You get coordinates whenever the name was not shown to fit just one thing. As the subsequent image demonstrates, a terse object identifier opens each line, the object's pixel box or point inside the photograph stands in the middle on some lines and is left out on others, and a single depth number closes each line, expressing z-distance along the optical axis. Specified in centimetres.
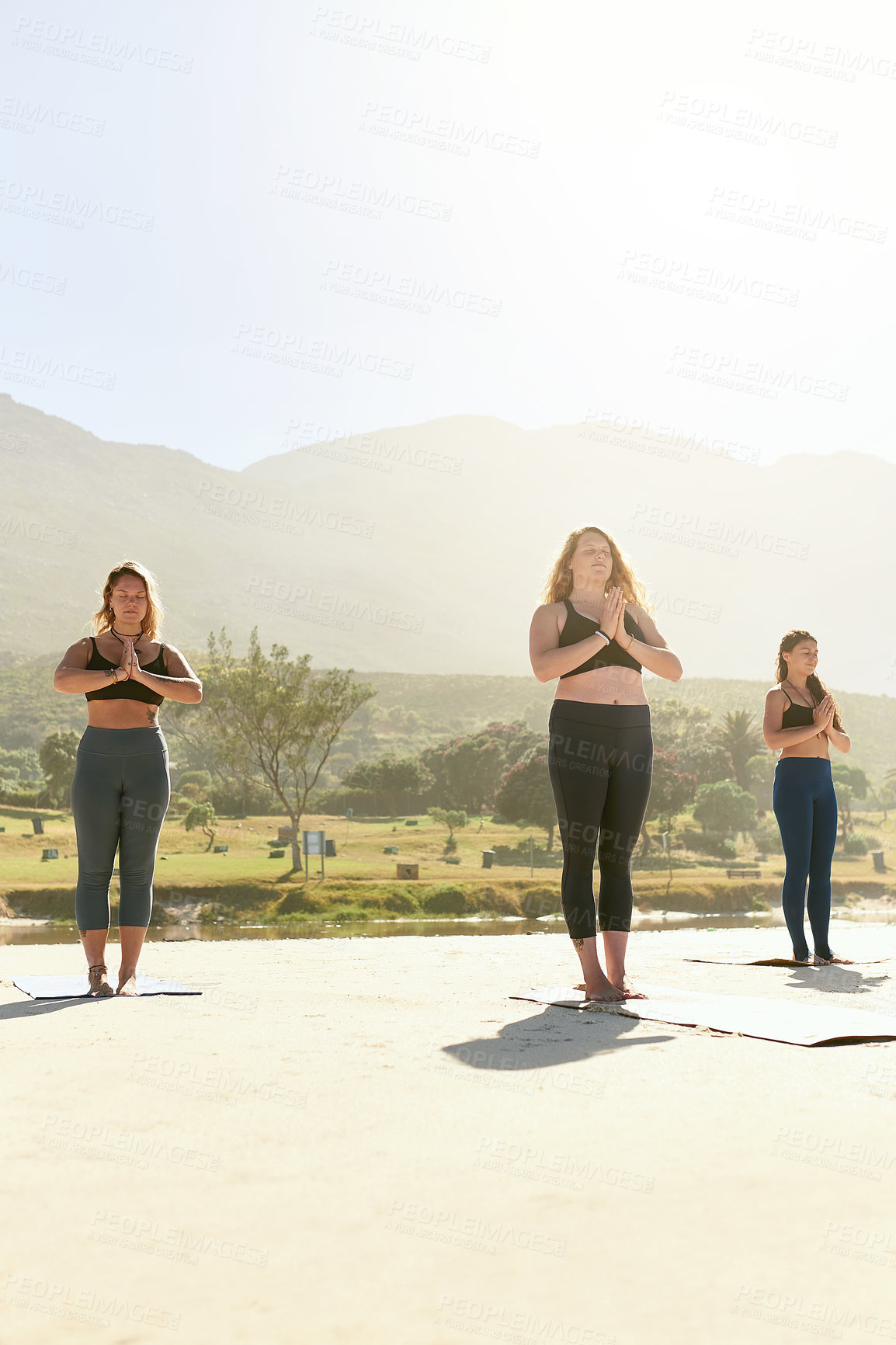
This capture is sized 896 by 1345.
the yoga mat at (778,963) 571
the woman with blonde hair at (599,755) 408
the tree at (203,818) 4341
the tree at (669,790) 4753
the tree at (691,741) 6019
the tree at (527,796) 4662
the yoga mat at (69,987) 423
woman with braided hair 595
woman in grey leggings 442
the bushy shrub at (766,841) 5303
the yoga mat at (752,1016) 304
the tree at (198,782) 5572
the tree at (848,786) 5647
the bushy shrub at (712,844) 5034
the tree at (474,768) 6025
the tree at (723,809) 5094
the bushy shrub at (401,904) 3028
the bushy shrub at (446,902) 3120
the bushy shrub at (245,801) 5262
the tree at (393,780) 6066
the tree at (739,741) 6147
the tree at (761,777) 6138
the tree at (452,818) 5128
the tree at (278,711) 3653
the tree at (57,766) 4812
